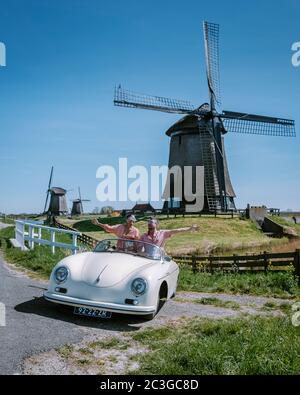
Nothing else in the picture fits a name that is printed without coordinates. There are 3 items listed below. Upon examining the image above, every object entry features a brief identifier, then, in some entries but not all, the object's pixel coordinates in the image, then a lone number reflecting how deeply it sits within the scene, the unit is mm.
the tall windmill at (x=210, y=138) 38000
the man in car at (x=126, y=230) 8680
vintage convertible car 6039
